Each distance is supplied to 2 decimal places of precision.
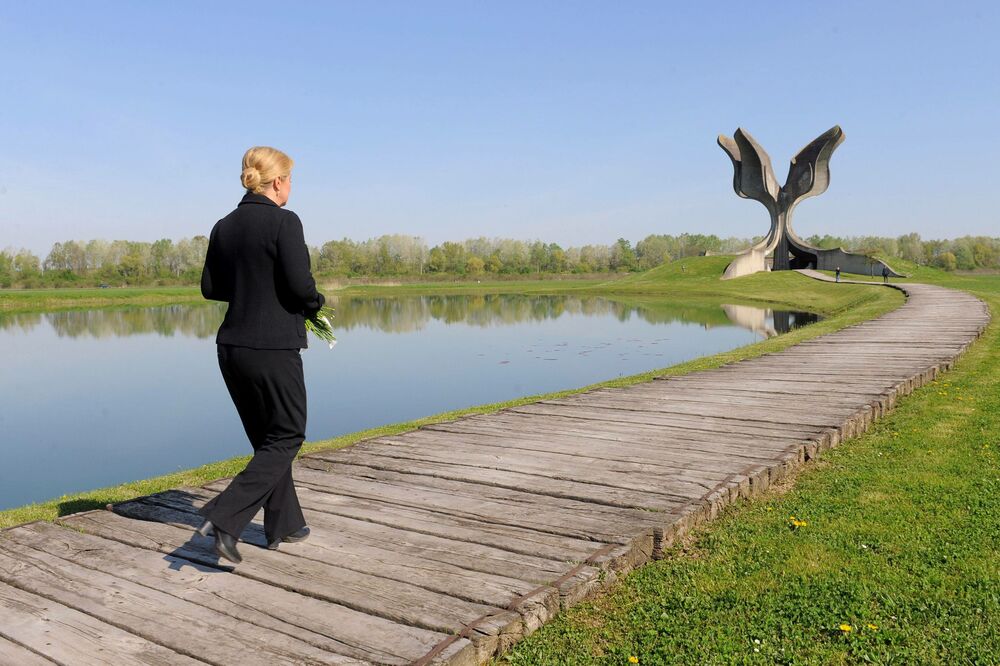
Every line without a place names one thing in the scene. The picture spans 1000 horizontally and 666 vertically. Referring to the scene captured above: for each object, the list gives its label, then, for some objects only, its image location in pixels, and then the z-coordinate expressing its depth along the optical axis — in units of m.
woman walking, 3.78
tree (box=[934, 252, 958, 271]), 122.00
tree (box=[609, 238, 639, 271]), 141.88
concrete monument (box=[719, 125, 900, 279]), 59.38
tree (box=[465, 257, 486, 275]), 126.75
